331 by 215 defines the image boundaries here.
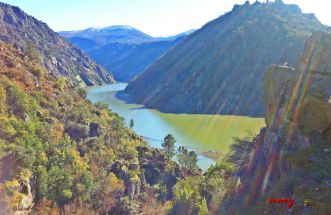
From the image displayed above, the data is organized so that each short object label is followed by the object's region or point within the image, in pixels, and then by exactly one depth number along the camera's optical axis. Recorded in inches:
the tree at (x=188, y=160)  2310.5
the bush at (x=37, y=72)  2511.1
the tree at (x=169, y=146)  2389.3
